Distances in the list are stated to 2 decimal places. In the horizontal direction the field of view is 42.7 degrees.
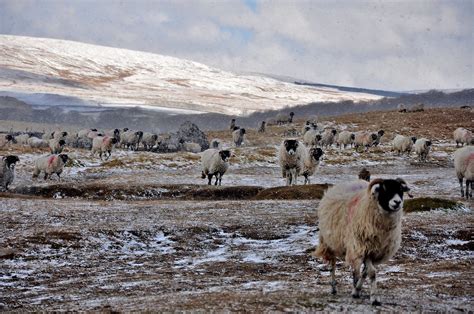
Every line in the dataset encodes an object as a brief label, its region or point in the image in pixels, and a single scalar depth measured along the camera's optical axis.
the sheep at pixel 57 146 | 49.66
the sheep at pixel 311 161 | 33.38
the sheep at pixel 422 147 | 49.94
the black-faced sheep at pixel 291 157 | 31.00
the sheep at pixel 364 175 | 26.53
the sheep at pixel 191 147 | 62.88
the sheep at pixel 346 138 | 61.50
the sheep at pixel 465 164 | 27.25
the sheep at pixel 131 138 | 62.19
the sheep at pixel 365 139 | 59.03
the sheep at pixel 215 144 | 59.29
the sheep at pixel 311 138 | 59.97
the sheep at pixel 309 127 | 67.42
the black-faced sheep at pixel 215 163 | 34.23
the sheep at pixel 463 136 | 59.38
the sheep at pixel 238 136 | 62.94
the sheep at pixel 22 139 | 70.81
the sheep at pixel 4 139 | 57.88
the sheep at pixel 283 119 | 92.09
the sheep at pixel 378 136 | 61.15
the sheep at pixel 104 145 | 51.25
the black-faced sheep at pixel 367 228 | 10.53
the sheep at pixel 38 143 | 64.38
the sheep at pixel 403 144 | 54.88
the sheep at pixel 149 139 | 63.00
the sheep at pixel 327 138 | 62.41
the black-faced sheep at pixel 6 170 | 30.95
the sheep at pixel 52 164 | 36.94
